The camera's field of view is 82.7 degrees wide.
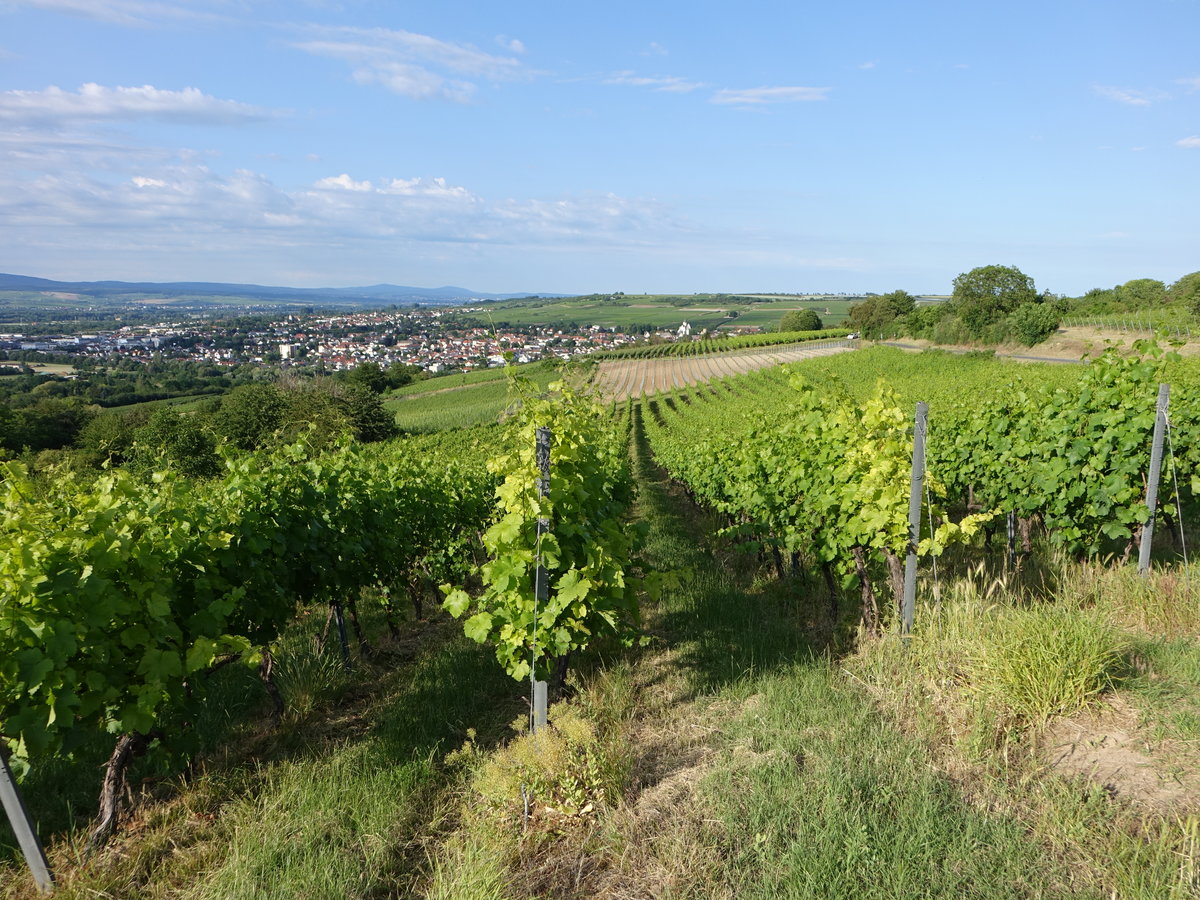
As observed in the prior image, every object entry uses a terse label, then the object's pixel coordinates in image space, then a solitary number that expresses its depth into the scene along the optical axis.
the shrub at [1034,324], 45.16
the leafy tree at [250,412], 50.12
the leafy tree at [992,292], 67.31
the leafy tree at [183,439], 39.09
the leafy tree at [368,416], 45.53
